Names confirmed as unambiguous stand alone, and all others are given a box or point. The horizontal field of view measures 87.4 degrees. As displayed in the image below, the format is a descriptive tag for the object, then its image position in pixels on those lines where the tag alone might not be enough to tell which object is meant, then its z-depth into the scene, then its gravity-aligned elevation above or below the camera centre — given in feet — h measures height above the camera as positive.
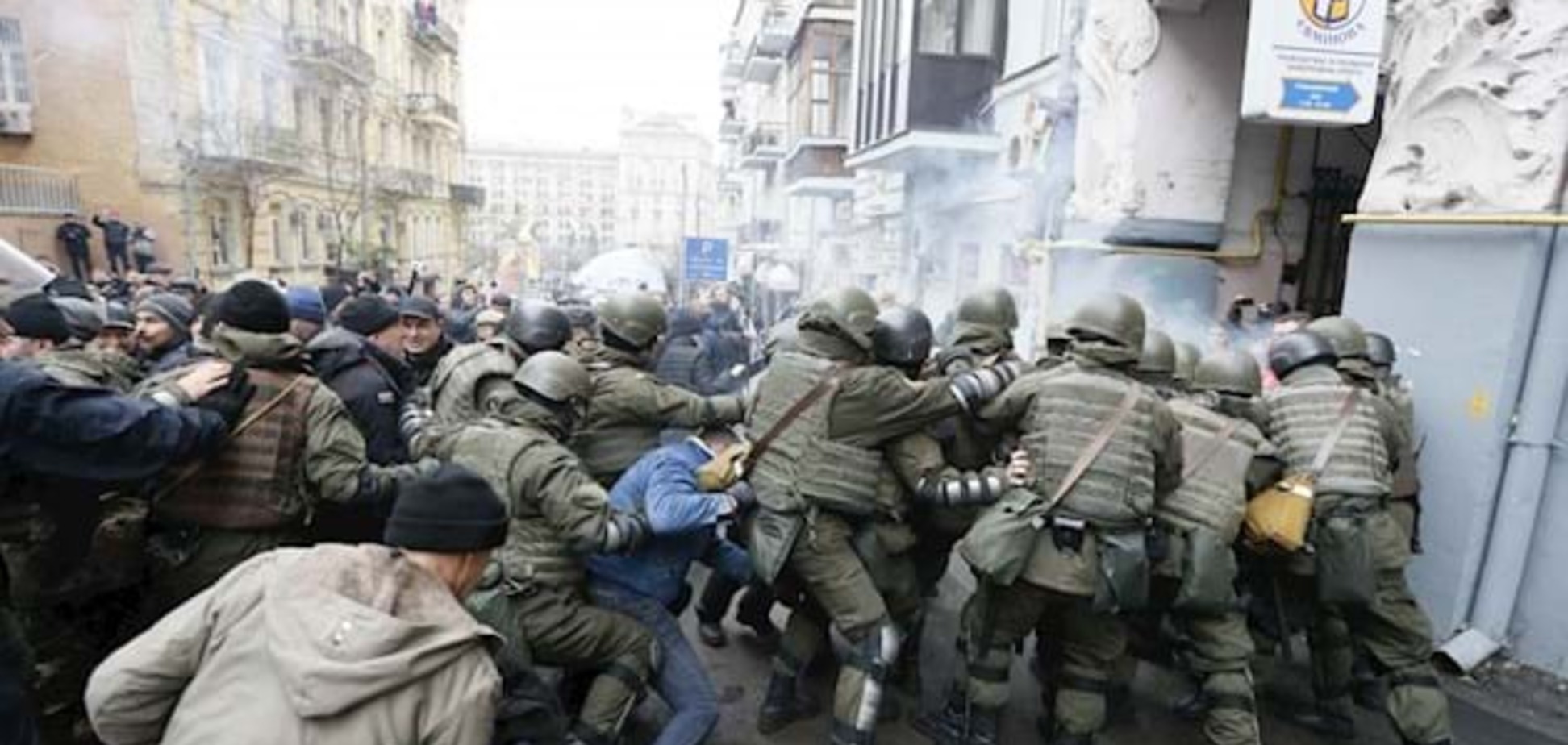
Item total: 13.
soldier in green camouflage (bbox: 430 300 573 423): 11.81 -1.93
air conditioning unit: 45.60 +5.11
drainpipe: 13.46 -3.28
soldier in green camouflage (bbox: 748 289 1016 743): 10.48 -2.89
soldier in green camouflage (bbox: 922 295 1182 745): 9.84 -3.00
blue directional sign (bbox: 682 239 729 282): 52.65 -0.91
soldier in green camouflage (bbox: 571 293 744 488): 12.37 -2.41
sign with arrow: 16.42 +4.28
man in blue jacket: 9.60 -3.84
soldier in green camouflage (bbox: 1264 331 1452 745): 10.70 -3.36
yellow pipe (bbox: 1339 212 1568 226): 13.17 +1.09
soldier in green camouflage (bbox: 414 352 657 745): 8.70 -3.26
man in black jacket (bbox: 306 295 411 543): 12.42 -2.37
